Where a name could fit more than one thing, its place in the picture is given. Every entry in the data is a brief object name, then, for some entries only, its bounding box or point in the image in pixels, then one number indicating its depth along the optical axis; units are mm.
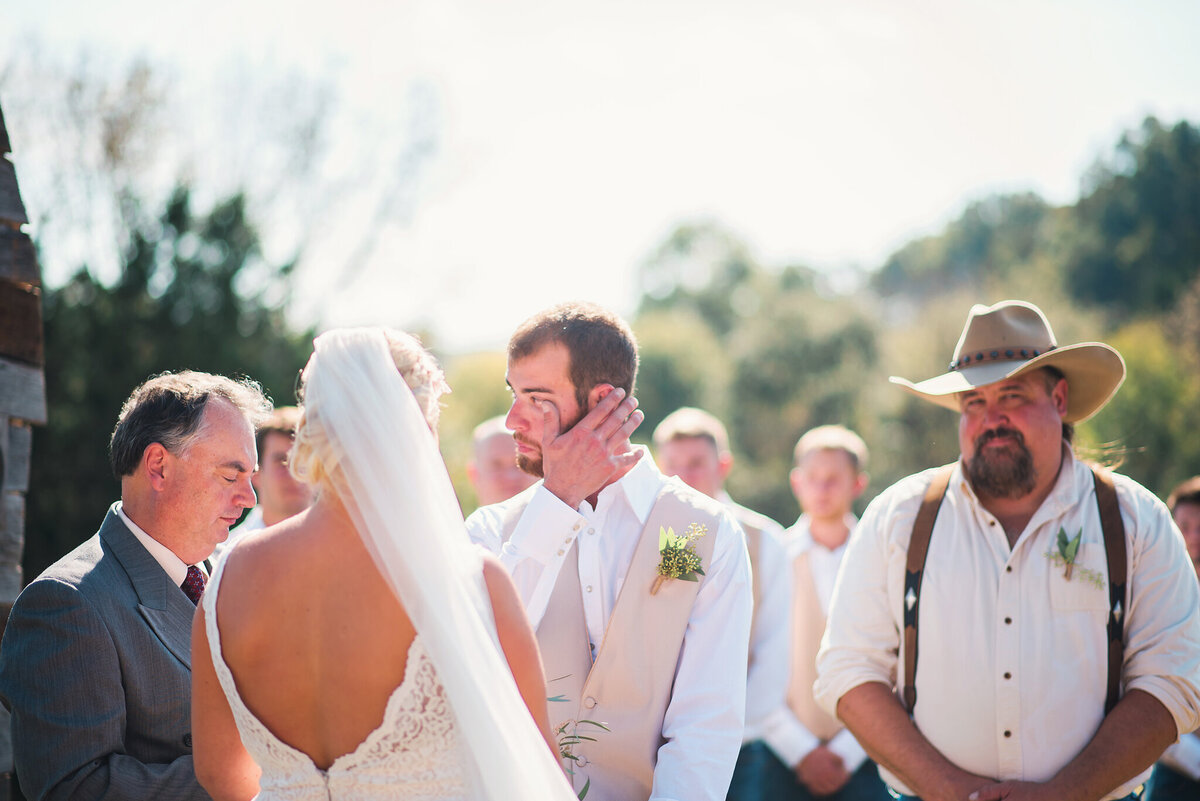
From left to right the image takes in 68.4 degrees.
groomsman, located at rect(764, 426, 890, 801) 5465
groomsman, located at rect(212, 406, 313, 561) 5402
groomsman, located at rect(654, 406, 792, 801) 5469
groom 2650
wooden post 3604
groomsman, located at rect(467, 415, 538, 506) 6242
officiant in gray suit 2666
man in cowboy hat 3275
